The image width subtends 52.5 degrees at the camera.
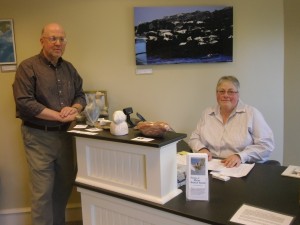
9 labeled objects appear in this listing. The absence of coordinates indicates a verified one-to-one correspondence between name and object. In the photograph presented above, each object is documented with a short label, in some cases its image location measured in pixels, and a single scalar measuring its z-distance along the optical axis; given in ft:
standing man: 6.78
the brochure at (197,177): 4.25
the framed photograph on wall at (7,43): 8.43
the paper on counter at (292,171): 5.32
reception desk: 4.08
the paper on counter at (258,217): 3.73
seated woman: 6.95
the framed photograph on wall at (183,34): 8.86
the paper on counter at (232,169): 5.47
